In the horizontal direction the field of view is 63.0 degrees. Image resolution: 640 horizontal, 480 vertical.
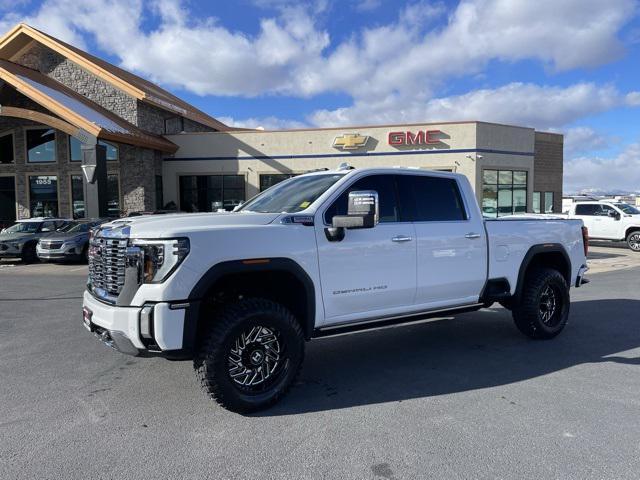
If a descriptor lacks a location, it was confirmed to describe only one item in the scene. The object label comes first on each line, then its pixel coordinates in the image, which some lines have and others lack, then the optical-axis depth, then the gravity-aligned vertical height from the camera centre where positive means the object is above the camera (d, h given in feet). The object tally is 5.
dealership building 79.61 +9.54
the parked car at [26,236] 55.06 -2.50
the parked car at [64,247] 52.06 -3.45
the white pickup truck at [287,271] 12.55 -1.67
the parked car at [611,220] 63.21 -1.16
